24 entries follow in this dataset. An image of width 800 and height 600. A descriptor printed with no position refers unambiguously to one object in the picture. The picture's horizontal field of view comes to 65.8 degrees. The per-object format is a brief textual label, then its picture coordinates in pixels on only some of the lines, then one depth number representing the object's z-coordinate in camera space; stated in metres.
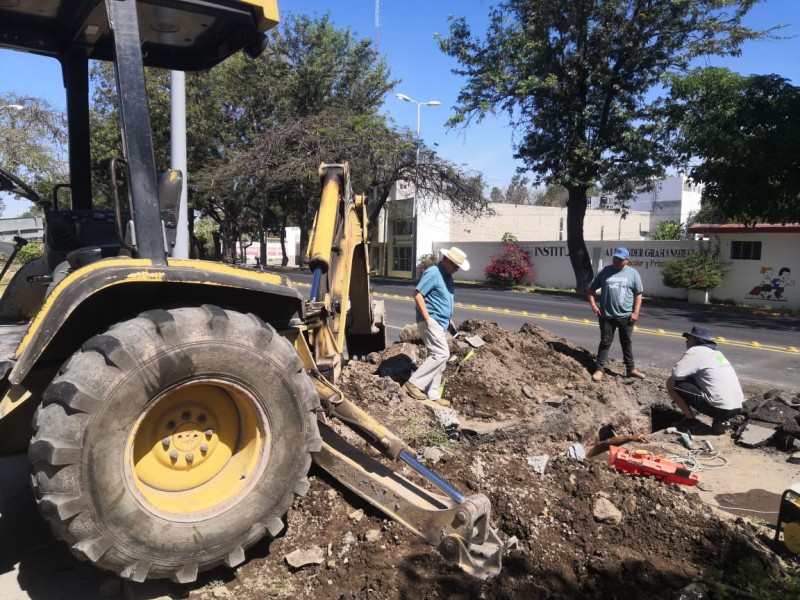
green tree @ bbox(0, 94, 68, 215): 19.98
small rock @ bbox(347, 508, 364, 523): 3.66
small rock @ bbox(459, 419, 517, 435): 5.66
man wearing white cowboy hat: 6.35
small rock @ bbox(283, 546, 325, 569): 3.27
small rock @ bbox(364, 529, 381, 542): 3.48
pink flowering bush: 30.44
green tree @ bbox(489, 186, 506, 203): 77.24
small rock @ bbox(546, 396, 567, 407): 6.44
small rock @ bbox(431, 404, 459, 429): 5.34
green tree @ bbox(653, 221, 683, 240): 32.00
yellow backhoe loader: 2.61
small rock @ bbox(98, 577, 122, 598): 3.04
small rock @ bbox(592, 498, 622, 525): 3.75
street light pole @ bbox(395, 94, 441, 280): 35.47
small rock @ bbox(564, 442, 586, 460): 5.15
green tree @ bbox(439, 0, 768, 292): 21.05
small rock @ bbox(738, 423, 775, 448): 5.79
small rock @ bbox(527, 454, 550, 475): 4.35
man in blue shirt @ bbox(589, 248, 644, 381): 7.89
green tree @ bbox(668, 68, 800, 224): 17.06
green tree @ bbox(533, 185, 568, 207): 69.03
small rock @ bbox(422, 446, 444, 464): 4.54
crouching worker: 6.12
